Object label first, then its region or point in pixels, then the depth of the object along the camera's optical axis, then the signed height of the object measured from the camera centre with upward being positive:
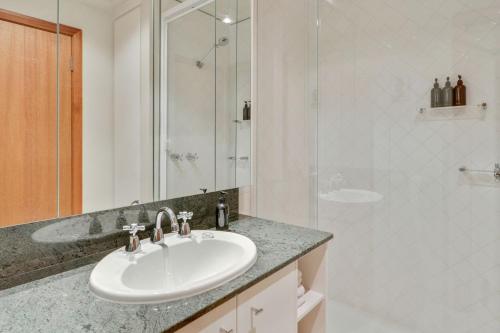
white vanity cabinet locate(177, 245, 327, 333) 0.82 -0.47
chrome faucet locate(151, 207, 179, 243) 1.10 -0.23
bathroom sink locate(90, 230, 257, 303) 0.77 -0.33
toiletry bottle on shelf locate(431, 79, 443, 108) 1.85 +0.41
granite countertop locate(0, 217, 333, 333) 0.67 -0.35
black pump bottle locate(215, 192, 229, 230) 1.40 -0.25
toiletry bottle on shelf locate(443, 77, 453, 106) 1.80 +0.41
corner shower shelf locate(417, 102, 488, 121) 1.76 +0.30
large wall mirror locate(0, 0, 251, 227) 0.92 +0.23
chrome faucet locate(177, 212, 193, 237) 1.20 -0.25
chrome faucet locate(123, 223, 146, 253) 1.03 -0.26
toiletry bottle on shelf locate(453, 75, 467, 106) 1.77 +0.40
